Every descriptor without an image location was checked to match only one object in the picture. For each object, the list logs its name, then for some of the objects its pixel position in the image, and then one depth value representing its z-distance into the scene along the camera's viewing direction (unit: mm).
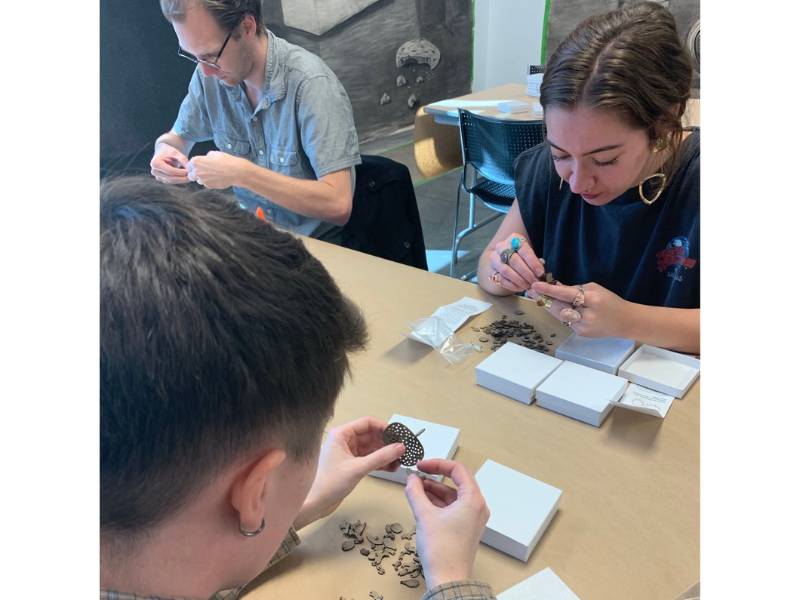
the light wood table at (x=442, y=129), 2967
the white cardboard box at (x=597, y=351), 1056
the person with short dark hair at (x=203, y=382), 434
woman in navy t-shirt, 1058
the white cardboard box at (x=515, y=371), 1001
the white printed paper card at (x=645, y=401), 936
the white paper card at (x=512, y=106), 2873
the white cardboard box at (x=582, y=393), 943
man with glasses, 1580
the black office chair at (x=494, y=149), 2371
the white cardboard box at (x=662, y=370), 999
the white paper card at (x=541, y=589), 686
